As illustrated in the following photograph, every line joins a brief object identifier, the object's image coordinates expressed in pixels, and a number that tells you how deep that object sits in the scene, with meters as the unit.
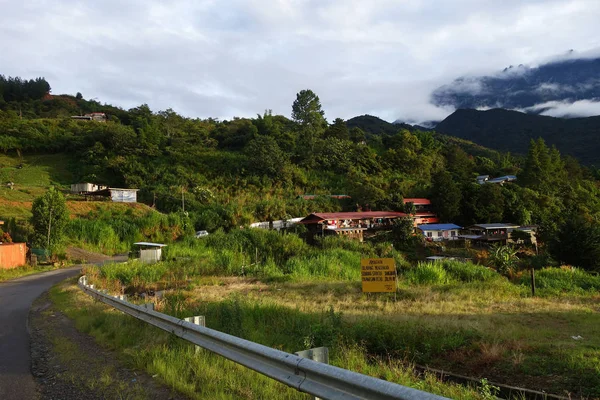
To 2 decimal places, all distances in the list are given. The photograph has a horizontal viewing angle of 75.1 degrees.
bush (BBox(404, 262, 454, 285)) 24.17
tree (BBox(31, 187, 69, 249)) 28.91
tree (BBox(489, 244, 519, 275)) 30.42
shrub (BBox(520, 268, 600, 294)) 23.48
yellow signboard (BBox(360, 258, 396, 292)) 14.80
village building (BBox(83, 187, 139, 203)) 50.41
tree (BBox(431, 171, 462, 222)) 54.03
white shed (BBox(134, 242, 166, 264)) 26.71
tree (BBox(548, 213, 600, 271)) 33.28
